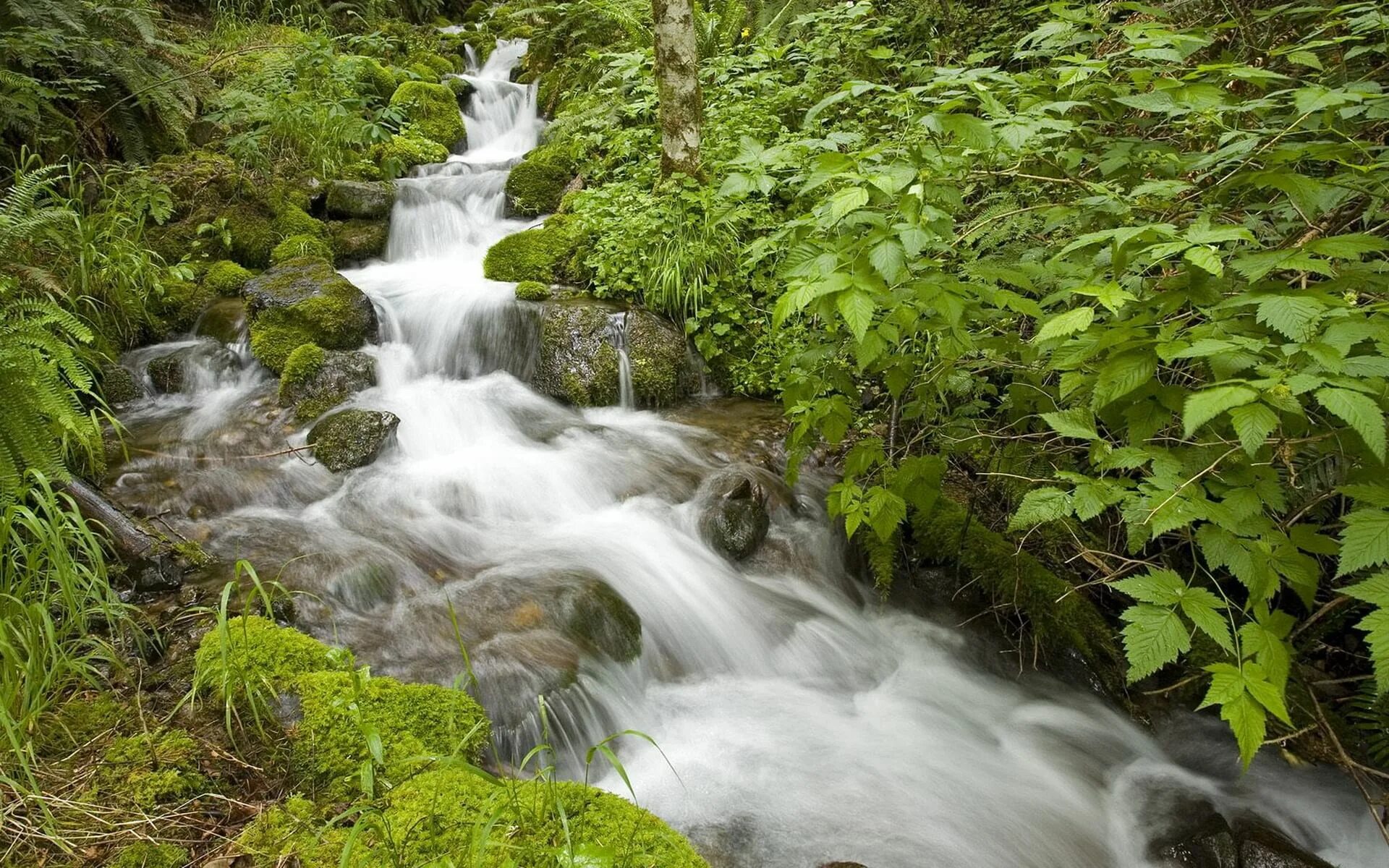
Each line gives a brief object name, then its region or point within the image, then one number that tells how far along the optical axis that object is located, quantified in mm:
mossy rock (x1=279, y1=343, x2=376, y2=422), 5516
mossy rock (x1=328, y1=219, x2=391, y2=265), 7703
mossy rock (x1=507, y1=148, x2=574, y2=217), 8500
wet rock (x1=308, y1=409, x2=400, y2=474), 4965
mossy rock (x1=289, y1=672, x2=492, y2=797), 2311
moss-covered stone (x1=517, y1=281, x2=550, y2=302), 6422
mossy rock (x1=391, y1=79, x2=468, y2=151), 10164
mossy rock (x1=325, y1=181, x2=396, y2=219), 7930
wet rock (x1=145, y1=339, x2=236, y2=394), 5676
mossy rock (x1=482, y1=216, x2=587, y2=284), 6836
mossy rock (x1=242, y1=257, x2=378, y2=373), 5863
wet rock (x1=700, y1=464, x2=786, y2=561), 4559
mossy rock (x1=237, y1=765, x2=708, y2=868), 1864
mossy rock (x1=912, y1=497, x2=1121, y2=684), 3779
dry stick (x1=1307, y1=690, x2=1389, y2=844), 2506
